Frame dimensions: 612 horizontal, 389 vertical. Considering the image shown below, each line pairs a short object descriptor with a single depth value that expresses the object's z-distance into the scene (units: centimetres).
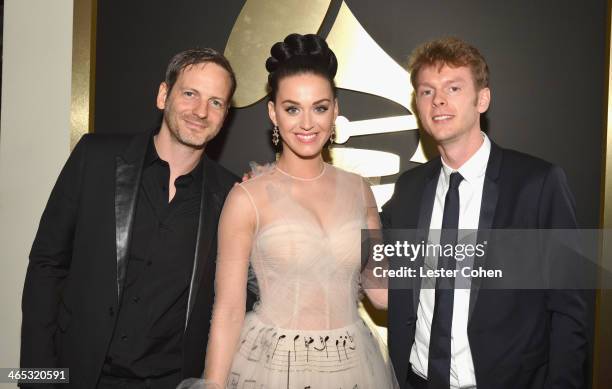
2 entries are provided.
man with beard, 222
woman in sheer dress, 205
